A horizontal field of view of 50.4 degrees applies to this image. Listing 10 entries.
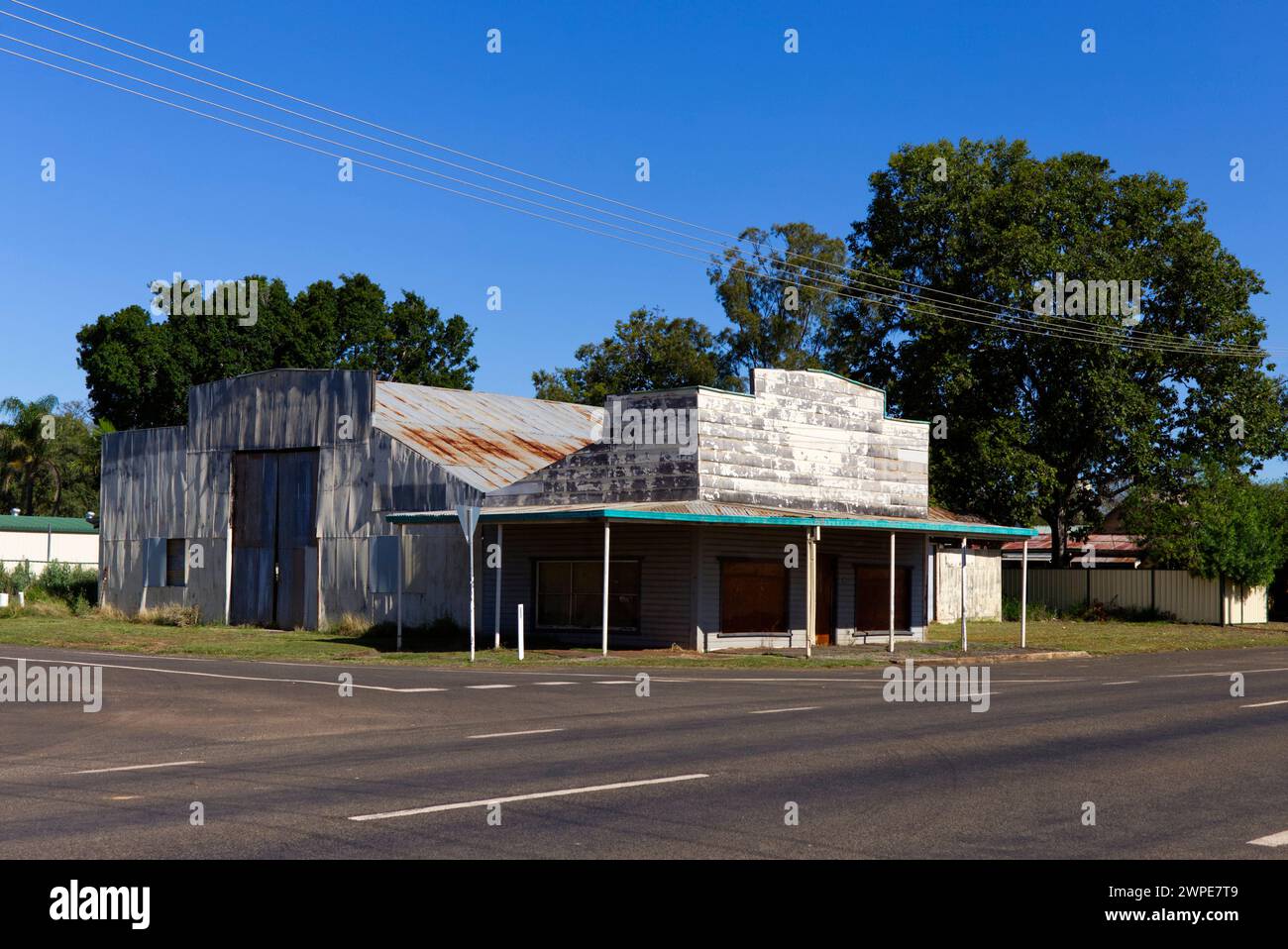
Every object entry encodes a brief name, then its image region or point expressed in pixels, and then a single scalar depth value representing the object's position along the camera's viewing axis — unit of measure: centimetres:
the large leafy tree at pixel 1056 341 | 4816
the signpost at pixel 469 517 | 2469
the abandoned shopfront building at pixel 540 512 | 2944
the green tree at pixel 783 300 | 6225
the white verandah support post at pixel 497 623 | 2711
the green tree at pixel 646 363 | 6500
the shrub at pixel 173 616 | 3834
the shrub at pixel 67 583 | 4506
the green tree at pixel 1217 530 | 4550
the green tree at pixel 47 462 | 7806
